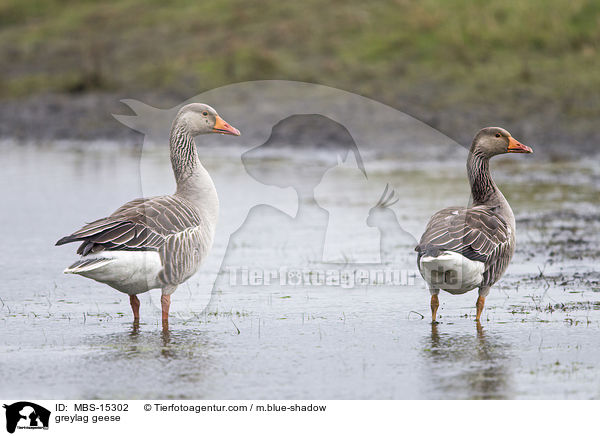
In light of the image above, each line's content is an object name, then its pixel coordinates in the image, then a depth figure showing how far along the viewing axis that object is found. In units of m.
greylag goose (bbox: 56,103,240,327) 13.84
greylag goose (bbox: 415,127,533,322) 14.30
